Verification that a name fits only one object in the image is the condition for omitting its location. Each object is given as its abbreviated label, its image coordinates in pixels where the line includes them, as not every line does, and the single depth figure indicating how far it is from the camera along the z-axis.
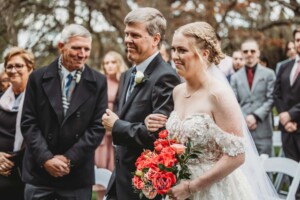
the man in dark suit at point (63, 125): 4.37
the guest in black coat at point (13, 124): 4.88
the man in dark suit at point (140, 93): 3.89
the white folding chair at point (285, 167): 4.90
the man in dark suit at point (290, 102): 7.25
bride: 3.41
